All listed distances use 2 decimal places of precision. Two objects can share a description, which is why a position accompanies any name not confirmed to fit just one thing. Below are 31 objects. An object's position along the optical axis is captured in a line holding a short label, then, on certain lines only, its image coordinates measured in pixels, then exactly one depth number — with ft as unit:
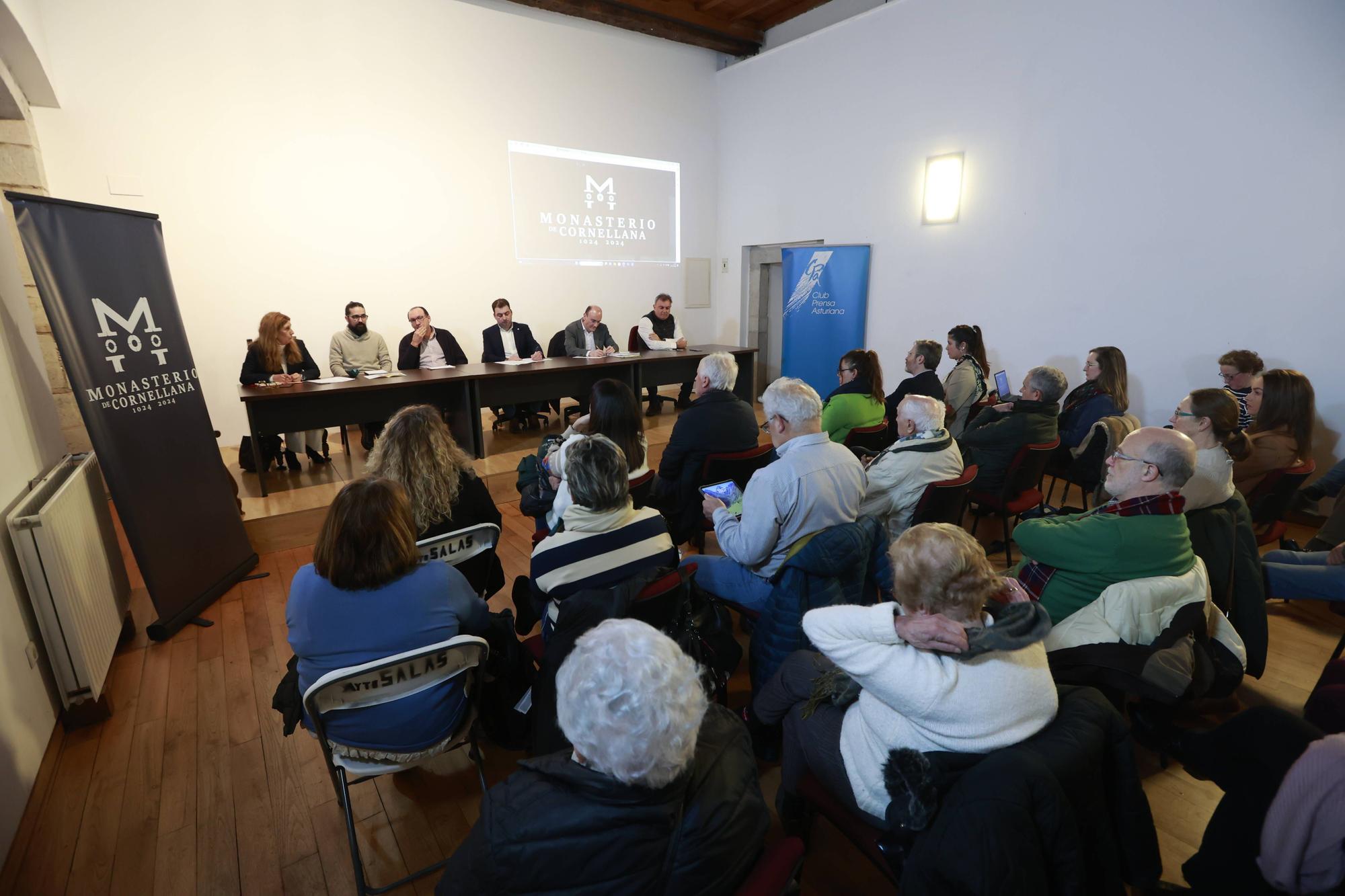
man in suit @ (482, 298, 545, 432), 19.63
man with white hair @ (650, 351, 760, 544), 9.99
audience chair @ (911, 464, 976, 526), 8.52
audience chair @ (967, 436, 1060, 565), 10.53
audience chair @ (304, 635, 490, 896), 4.67
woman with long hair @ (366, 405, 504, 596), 7.36
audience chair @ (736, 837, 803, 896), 3.24
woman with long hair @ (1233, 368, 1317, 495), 9.91
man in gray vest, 21.36
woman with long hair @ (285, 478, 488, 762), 4.99
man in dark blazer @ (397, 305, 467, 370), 18.37
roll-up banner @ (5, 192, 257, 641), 8.05
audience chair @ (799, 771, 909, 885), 4.23
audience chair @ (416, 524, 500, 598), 6.73
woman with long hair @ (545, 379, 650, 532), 9.05
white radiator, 6.97
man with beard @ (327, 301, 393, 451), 17.17
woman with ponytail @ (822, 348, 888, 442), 12.30
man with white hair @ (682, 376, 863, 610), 6.77
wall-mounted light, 18.49
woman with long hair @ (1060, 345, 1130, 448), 12.87
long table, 13.41
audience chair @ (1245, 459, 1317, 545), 9.37
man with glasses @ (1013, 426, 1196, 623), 5.72
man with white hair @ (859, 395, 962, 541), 8.80
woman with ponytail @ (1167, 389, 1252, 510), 7.18
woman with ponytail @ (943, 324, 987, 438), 14.79
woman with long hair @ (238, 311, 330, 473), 14.65
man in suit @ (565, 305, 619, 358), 20.47
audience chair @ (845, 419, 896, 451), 12.24
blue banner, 21.54
